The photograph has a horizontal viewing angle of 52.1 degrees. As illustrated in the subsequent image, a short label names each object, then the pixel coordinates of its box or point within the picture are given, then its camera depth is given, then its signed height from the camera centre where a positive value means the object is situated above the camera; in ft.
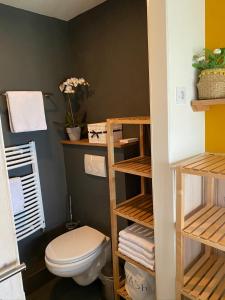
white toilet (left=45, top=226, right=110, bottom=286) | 5.43 -3.45
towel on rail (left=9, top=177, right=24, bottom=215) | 6.26 -2.18
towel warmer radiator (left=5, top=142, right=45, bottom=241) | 6.49 -2.31
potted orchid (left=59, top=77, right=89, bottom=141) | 6.96 +0.20
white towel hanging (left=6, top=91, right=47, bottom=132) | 6.08 +0.06
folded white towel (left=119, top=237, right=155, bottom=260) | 4.56 -2.94
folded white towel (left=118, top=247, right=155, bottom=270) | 4.56 -3.15
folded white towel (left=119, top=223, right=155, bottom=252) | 4.64 -2.71
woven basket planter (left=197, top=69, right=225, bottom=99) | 3.83 +0.33
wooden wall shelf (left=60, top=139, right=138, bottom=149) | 5.73 -0.96
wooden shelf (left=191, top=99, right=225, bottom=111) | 3.81 +0.00
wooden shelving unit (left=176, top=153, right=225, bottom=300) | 3.58 -2.05
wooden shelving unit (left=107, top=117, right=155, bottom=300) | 4.72 -2.28
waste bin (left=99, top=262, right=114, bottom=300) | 5.89 -4.40
